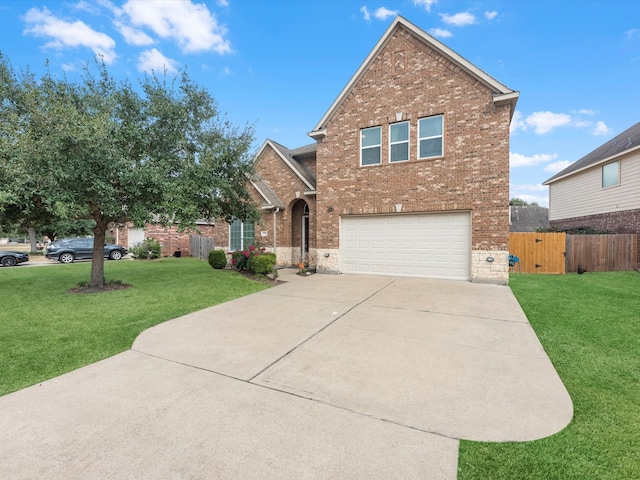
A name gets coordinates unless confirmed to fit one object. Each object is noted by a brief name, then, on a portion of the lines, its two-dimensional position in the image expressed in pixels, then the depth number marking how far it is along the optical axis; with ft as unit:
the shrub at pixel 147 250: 63.16
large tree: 22.03
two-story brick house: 31.71
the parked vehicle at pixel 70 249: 60.95
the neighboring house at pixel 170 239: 73.97
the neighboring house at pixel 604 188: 44.73
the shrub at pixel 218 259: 44.37
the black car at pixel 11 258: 56.94
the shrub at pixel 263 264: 35.47
